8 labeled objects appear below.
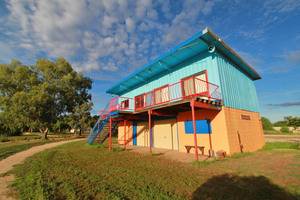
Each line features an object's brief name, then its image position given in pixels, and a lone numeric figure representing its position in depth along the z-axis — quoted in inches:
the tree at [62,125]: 1124.8
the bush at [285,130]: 1593.3
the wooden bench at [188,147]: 374.6
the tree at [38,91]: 858.8
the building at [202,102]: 325.7
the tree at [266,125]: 2229.3
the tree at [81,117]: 1251.5
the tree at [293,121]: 1818.7
